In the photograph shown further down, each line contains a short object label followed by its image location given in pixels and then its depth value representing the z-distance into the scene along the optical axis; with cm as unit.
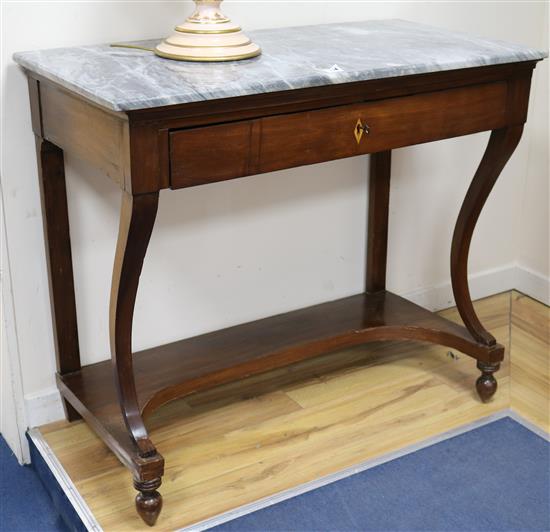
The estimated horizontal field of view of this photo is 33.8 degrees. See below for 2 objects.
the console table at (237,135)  154
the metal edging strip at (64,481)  177
